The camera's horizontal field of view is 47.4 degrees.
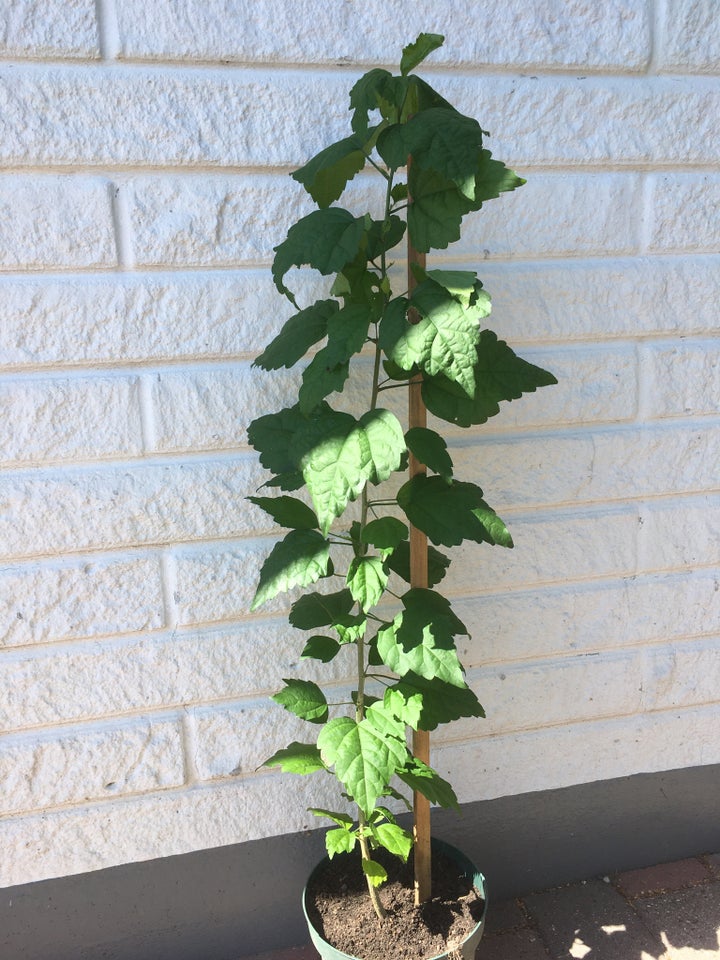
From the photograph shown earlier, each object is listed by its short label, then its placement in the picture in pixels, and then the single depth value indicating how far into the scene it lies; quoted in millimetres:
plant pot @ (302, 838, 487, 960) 1287
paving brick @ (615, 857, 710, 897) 1744
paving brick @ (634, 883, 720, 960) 1591
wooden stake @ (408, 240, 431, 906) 1218
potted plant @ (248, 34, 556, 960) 1015
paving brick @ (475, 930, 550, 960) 1579
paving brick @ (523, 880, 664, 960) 1590
